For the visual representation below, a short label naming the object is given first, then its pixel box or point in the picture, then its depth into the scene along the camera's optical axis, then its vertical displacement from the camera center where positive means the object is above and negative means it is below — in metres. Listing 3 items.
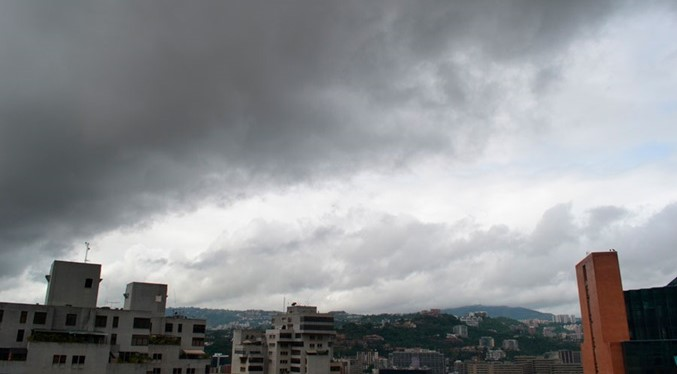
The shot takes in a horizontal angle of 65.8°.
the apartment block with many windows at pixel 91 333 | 50.56 +1.85
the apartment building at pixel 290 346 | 141.50 +1.32
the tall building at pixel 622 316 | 55.26 +3.83
